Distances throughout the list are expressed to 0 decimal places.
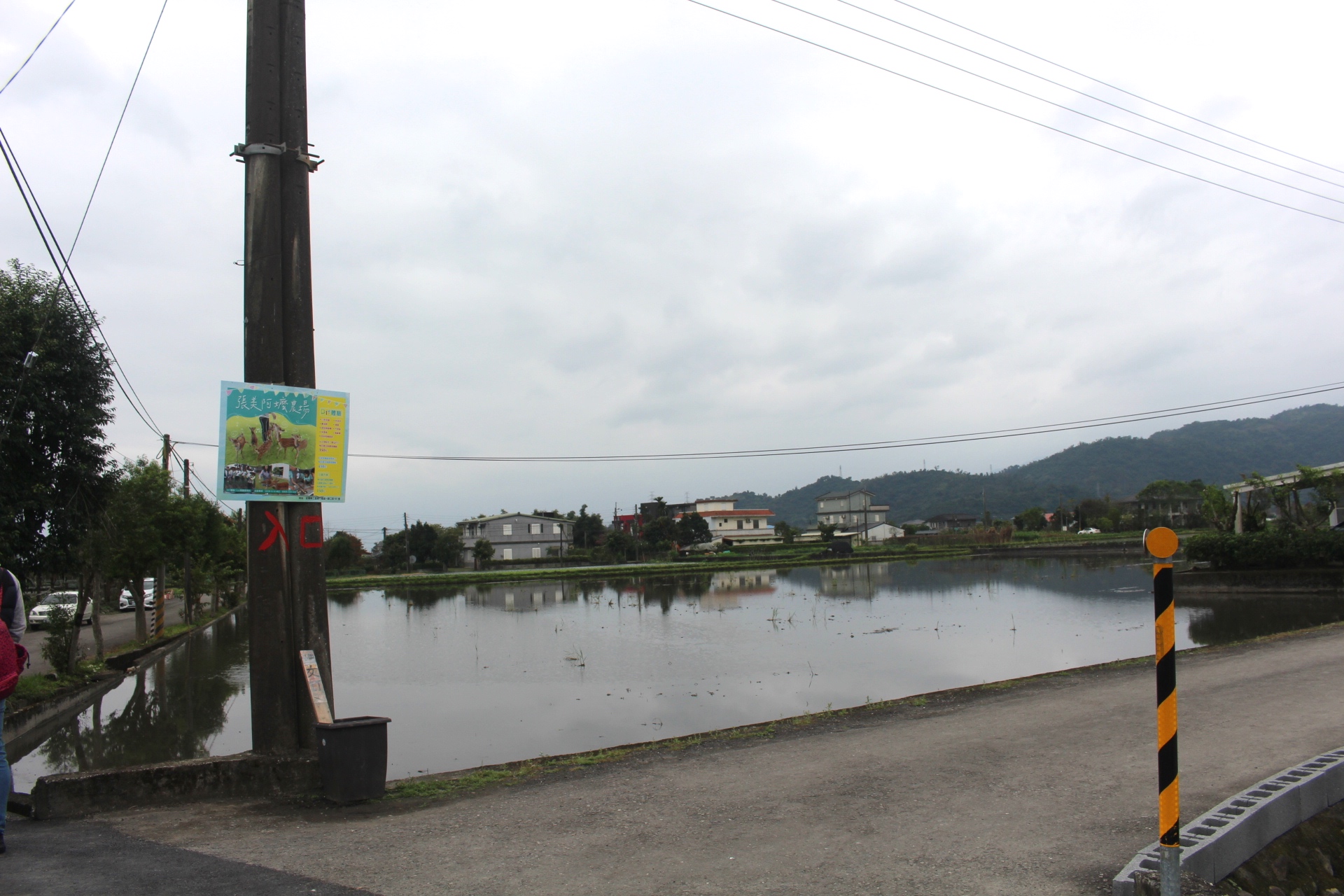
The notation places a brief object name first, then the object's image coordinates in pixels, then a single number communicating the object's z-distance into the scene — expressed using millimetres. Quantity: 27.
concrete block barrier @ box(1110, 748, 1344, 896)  3887
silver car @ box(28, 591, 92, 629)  27312
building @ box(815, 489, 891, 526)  112812
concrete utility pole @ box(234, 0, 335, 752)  6492
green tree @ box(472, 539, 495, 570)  70375
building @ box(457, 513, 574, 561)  83562
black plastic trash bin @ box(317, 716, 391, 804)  5820
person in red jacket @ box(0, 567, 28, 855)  5078
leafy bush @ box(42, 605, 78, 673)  14937
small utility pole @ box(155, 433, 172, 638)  23375
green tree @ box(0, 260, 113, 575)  13281
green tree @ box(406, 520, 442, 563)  74625
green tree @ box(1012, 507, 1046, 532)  94000
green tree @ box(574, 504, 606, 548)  89188
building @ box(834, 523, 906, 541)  103269
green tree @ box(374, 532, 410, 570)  71312
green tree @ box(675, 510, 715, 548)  83375
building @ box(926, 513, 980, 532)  122438
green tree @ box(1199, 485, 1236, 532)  31453
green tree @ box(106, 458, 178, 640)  17891
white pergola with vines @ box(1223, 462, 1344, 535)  31114
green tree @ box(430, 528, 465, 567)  75125
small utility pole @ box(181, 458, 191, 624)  26797
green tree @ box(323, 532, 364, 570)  72062
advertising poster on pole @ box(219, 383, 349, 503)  6426
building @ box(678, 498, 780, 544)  97750
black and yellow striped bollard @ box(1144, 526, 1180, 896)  3359
